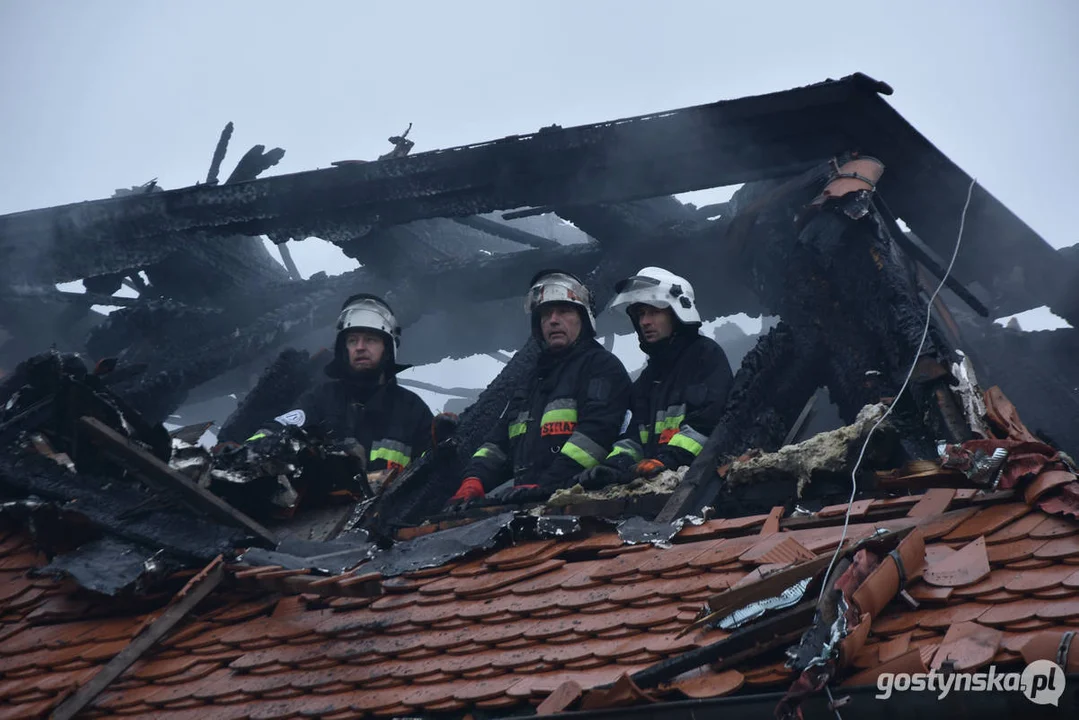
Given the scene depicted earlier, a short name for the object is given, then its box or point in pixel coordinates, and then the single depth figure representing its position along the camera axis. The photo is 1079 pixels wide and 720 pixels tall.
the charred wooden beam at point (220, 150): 20.06
